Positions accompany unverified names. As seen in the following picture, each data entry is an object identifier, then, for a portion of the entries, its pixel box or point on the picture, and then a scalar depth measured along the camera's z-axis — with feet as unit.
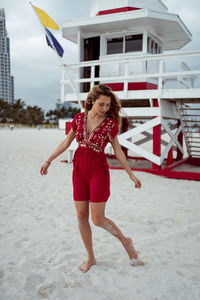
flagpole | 22.97
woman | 8.21
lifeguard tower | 25.48
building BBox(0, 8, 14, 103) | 542.65
